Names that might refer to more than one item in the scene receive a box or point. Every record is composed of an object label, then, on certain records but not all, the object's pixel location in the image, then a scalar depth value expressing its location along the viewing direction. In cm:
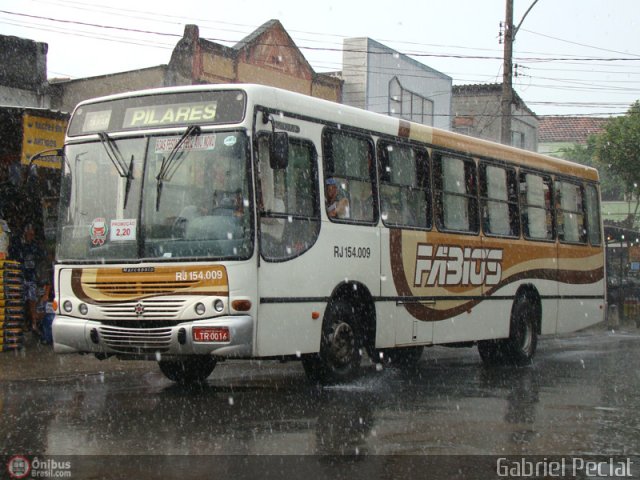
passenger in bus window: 1057
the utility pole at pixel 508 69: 2328
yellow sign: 1533
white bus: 936
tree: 4447
